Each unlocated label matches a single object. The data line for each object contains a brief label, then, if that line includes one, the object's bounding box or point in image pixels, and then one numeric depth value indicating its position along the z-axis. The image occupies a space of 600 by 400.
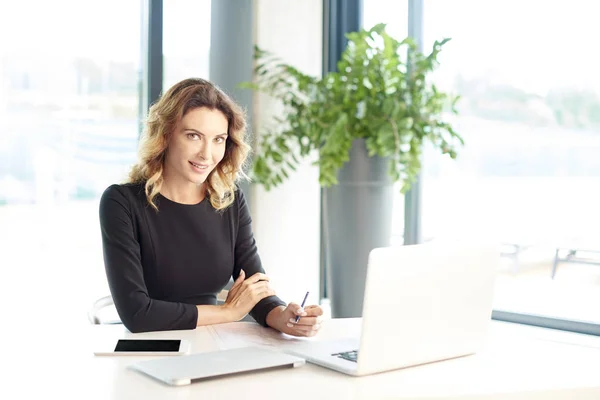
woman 3.25
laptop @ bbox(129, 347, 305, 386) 2.57
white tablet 2.78
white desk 2.52
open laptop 2.61
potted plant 4.38
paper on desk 2.93
